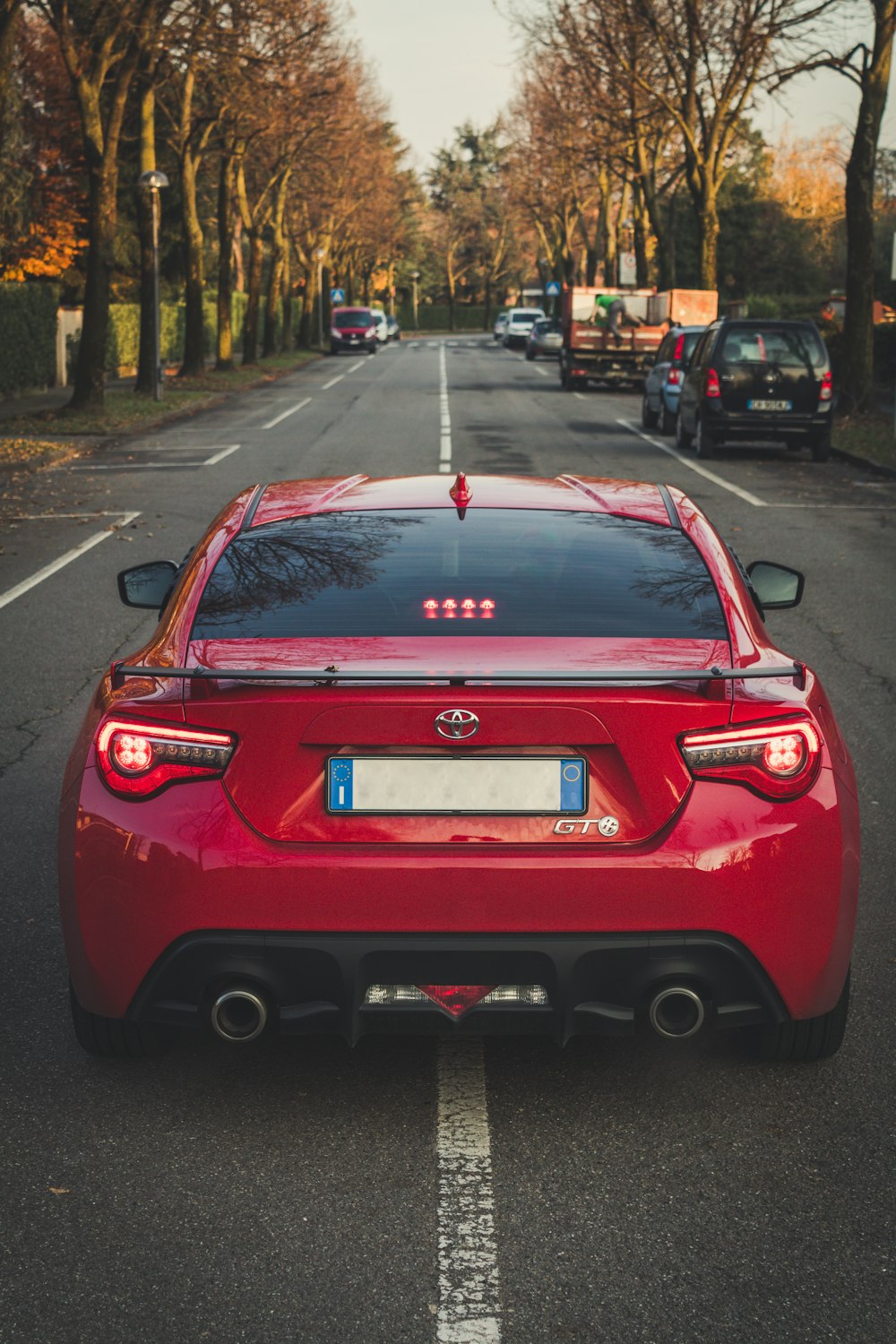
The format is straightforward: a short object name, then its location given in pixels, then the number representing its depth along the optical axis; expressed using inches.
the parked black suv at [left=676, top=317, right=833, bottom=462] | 900.0
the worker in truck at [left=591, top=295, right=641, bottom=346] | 1648.6
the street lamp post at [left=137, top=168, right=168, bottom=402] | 1237.1
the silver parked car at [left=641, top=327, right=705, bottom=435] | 1083.3
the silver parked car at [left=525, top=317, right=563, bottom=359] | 2534.2
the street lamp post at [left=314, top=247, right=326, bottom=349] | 2973.7
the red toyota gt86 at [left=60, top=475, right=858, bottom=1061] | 145.6
